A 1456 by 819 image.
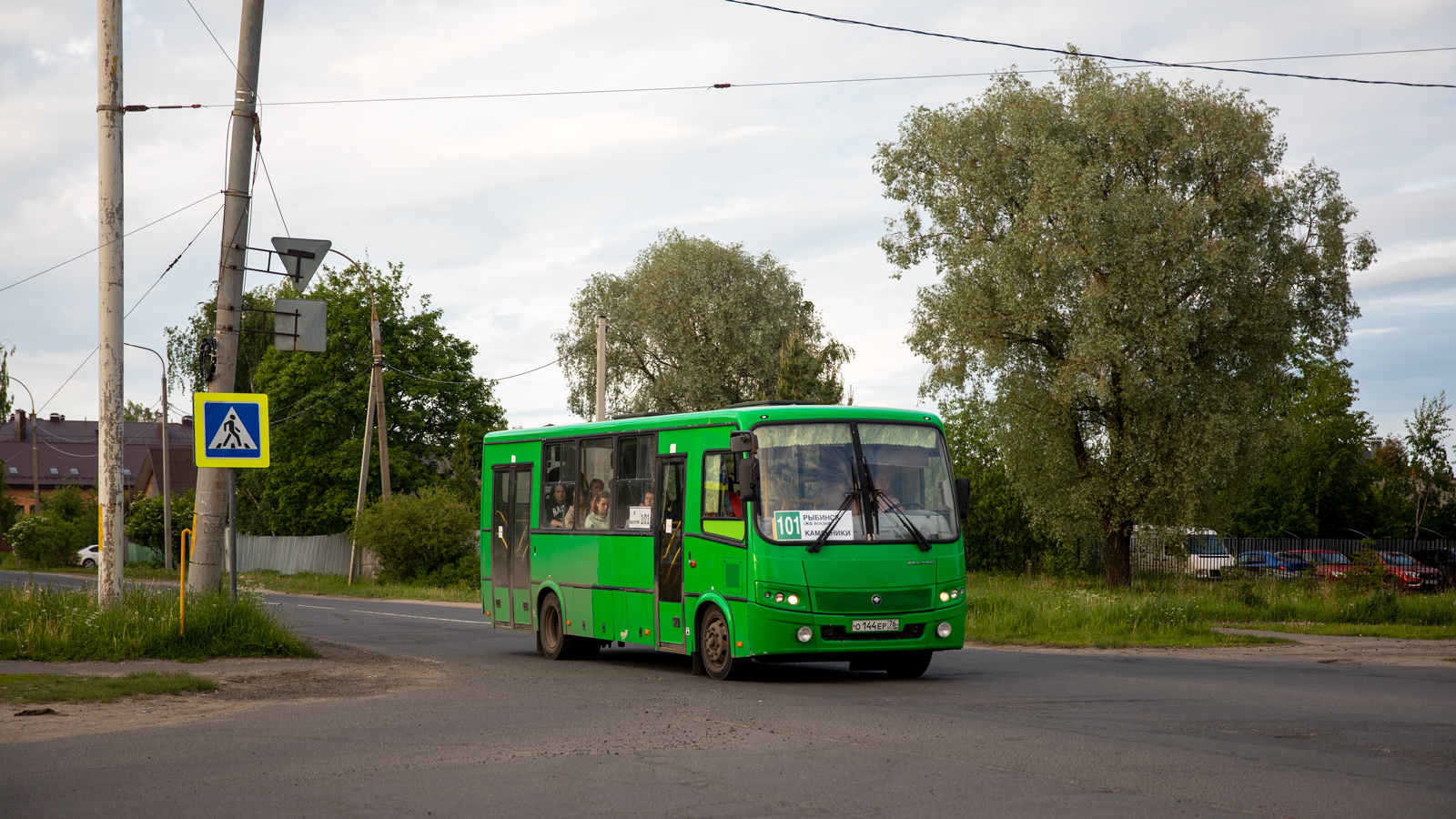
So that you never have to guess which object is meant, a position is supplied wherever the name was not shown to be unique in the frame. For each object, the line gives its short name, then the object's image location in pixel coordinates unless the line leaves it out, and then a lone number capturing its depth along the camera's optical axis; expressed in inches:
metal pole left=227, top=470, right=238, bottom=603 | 592.4
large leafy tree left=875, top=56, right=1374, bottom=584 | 1316.4
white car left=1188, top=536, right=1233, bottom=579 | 1550.2
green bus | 527.2
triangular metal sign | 657.6
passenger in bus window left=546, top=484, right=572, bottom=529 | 668.1
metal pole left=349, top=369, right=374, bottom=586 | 1621.6
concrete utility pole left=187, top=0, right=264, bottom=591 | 647.1
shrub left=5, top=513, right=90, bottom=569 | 2596.0
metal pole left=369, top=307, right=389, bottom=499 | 1502.2
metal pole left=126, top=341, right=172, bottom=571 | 2148.1
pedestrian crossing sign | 601.9
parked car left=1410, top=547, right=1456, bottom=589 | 1427.2
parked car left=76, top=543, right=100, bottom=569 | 2630.4
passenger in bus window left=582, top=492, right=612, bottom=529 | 633.6
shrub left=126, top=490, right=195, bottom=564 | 2419.0
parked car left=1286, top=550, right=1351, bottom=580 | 1299.0
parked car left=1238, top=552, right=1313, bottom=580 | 1393.9
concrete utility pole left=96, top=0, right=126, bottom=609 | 610.9
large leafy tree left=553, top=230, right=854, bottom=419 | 2159.2
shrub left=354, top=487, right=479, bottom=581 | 1676.9
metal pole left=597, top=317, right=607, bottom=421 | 1381.6
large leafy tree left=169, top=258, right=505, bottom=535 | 2348.7
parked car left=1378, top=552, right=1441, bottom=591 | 1309.1
